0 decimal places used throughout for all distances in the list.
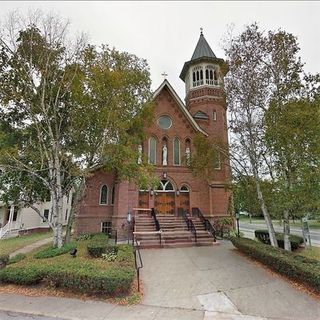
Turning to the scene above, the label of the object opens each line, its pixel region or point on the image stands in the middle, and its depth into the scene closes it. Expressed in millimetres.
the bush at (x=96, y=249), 10539
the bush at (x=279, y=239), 13625
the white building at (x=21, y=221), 24145
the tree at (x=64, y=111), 11820
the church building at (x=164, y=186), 18047
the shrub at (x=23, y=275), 7410
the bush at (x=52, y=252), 10656
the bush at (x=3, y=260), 9023
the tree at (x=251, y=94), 11969
